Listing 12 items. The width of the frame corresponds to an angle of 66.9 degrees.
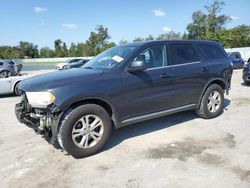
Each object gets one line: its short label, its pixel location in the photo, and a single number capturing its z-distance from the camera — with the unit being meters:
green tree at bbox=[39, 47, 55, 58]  61.35
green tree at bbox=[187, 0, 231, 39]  45.92
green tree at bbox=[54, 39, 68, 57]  59.33
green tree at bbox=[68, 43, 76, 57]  56.22
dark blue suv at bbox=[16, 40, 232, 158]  2.92
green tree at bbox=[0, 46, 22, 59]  60.22
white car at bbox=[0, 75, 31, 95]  7.59
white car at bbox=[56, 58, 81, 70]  22.28
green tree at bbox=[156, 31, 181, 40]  59.53
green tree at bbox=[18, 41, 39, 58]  68.74
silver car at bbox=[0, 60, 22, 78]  13.97
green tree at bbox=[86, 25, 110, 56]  54.74
